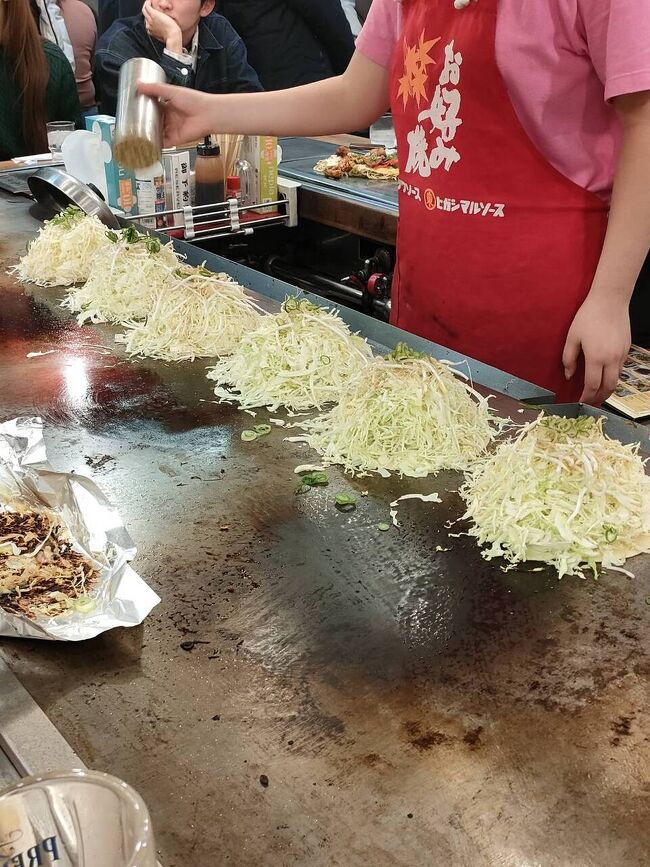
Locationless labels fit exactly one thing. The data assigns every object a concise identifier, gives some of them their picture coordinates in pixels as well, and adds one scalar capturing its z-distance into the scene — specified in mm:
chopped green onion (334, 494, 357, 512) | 1906
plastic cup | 784
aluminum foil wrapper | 1440
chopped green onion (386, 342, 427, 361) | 2240
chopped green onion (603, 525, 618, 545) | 1702
